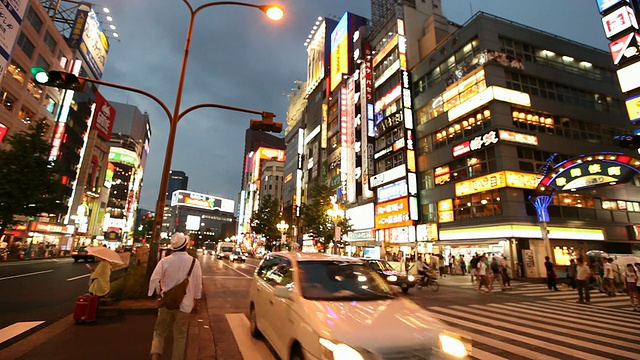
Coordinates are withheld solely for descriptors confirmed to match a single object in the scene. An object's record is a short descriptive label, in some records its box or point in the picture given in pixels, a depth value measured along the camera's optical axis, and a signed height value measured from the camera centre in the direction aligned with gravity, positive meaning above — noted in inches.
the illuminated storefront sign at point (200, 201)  5116.1 +922.3
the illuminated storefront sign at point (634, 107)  716.7 +361.0
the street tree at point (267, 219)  2244.1 +267.4
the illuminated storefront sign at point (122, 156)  3437.5 +1081.9
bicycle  624.4 -46.7
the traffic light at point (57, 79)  279.0 +158.1
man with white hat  156.2 -18.8
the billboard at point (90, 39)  1859.0 +1371.9
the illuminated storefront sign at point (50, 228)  1526.6 +128.7
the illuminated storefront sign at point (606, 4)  748.0 +635.7
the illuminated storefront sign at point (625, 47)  713.0 +502.2
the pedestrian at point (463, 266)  975.8 -20.3
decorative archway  752.3 +222.4
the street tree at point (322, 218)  1250.6 +158.4
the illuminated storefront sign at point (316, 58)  2534.4 +1707.1
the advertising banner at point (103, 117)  2257.6 +1021.7
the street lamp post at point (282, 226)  1974.7 +188.7
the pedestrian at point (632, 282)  425.1 -26.4
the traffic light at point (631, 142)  445.7 +178.4
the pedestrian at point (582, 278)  475.2 -24.4
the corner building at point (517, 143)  893.8 +378.6
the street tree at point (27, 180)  530.3 +125.8
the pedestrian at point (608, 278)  554.9 -29.3
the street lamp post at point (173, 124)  347.9 +153.9
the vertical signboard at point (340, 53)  1961.1 +1341.1
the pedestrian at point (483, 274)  587.5 -27.7
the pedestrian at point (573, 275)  618.7 -26.3
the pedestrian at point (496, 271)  627.8 -22.1
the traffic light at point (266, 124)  378.6 +163.2
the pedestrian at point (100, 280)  274.1 -24.7
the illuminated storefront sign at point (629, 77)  708.7 +430.4
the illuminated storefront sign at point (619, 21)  726.5 +575.6
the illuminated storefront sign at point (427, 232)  1084.5 +96.9
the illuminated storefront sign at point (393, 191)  1226.0 +279.9
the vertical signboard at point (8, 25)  715.9 +538.3
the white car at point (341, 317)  118.0 -27.3
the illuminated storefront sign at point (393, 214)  1198.3 +181.6
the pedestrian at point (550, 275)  624.3 -27.8
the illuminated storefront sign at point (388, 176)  1245.9 +349.0
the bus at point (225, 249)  1834.4 +33.9
